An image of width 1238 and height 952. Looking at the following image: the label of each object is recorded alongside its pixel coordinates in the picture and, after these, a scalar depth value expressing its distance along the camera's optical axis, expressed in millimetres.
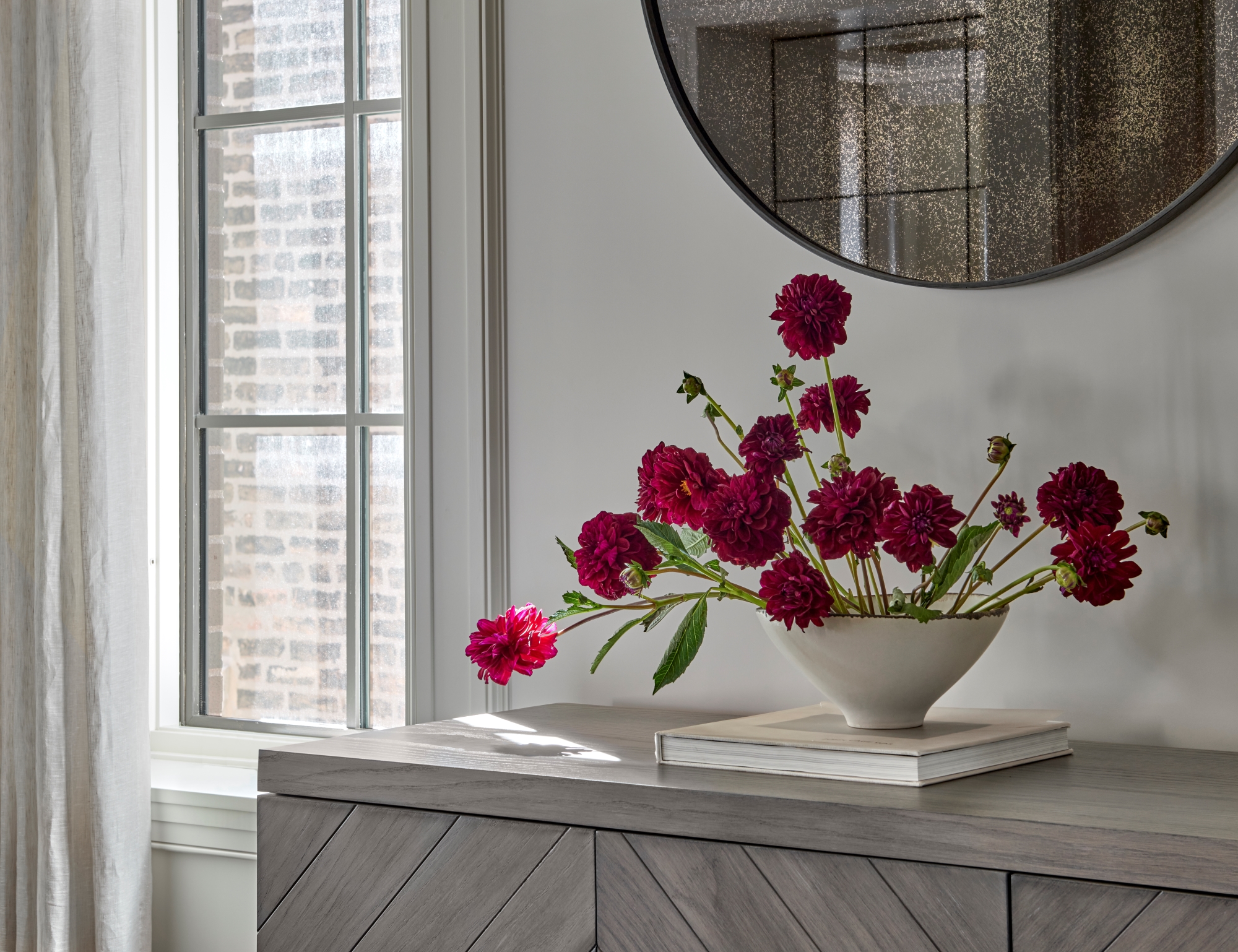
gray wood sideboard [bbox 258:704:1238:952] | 2736
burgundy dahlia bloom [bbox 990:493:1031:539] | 3074
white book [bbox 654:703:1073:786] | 2906
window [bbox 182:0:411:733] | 3941
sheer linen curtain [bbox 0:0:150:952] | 3761
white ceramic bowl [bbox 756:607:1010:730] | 2989
